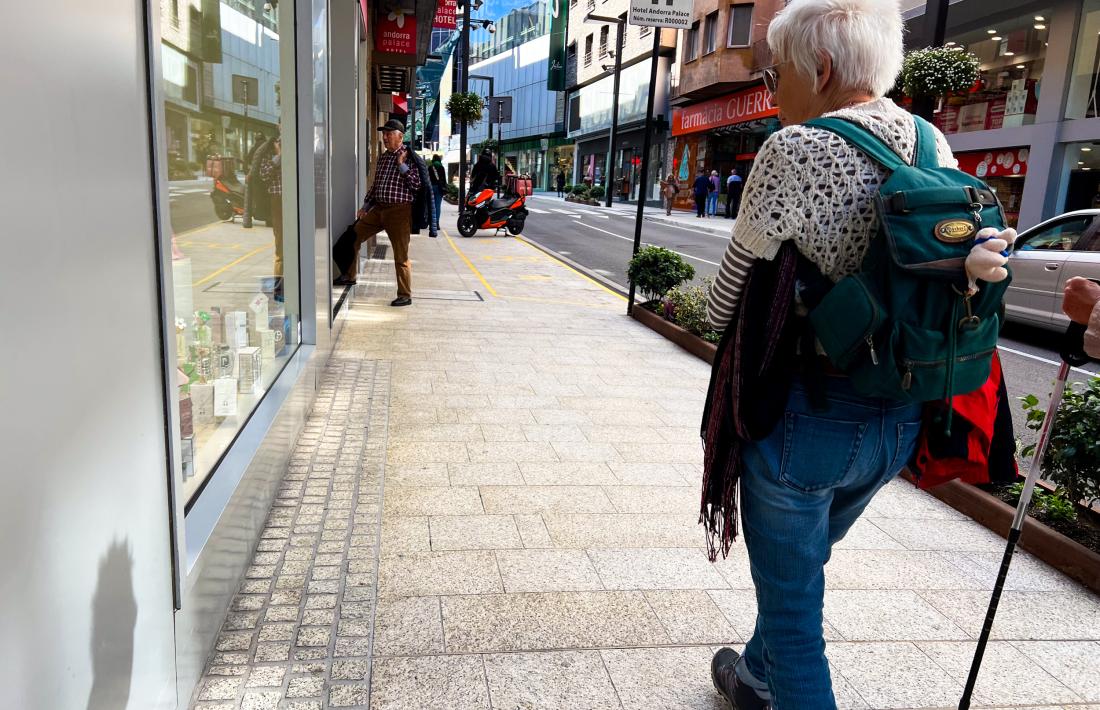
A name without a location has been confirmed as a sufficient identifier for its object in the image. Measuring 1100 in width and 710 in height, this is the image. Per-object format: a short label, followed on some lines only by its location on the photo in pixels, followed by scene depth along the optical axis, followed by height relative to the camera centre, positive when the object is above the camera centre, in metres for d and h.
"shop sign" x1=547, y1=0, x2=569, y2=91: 59.59 +9.20
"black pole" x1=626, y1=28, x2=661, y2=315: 9.83 +0.15
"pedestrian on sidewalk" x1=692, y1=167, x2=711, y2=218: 34.34 -0.18
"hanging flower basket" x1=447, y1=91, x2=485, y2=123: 25.45 +2.01
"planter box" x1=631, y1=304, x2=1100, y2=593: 3.51 -1.47
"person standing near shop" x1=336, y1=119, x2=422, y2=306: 9.09 -0.31
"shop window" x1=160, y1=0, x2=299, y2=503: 2.77 -0.23
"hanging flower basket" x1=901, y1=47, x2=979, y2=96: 11.07 +1.67
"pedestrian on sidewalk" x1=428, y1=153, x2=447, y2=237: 17.53 -0.22
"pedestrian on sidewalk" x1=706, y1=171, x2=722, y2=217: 34.81 -0.33
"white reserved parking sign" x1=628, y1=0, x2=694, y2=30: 8.98 +1.80
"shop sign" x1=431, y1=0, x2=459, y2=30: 18.86 +3.46
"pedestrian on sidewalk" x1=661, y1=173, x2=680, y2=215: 35.39 -0.27
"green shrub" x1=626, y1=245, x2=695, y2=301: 9.62 -0.98
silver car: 9.10 -0.62
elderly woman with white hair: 1.80 -0.15
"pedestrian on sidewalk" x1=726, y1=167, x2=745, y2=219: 32.41 -0.12
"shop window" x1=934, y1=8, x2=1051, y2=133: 20.05 +3.12
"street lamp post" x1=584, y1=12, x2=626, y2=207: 36.78 +3.84
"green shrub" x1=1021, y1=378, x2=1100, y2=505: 3.63 -1.03
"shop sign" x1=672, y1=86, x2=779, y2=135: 32.75 +3.21
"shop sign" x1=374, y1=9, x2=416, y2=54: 14.35 +2.32
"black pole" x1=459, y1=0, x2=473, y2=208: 23.03 +2.75
